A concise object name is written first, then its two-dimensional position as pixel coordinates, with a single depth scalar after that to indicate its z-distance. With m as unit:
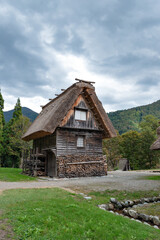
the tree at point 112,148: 40.03
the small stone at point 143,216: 6.60
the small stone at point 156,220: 6.20
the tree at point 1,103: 38.08
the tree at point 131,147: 38.88
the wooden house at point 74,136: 17.36
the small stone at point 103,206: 7.35
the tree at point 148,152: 37.91
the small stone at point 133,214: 6.89
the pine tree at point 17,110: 39.12
